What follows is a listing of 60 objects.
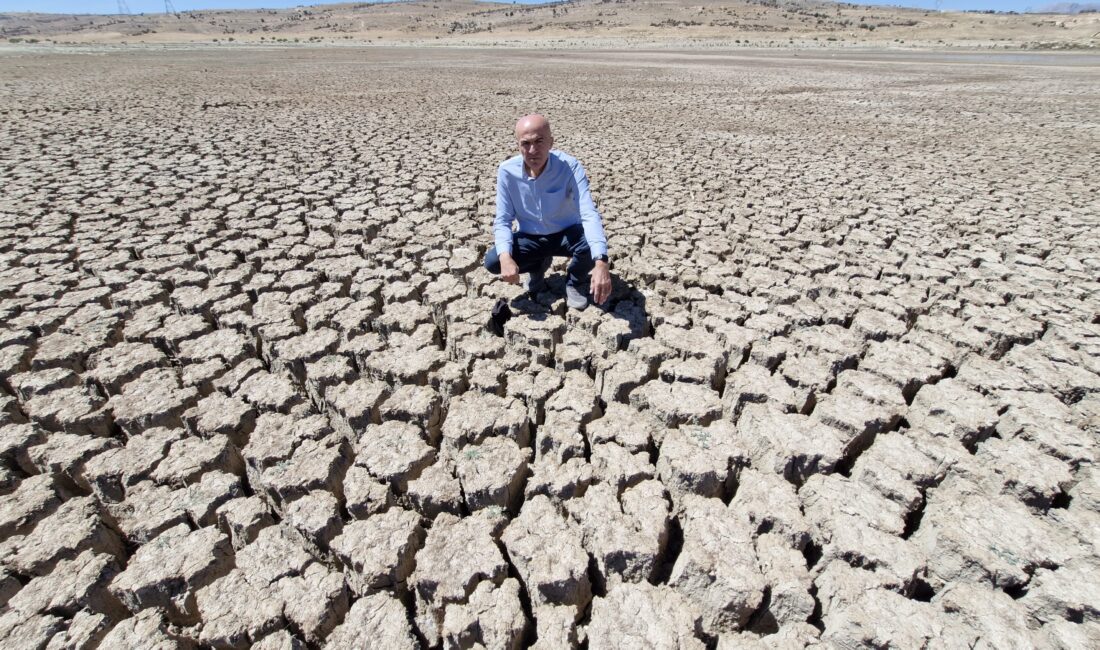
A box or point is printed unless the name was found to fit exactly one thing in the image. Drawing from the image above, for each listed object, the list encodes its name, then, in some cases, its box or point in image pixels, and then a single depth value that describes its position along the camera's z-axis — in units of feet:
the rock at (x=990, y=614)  3.90
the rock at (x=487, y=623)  4.14
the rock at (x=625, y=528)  4.61
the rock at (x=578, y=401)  6.38
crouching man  8.03
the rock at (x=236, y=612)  4.23
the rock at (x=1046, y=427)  5.55
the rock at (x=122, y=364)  7.05
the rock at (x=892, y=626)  3.88
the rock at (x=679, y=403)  6.33
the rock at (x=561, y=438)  5.87
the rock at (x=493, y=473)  5.34
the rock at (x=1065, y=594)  4.04
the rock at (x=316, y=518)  5.03
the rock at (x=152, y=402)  6.42
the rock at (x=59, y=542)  4.78
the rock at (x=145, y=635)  4.14
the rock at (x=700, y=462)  5.33
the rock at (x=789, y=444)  5.54
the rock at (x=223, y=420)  6.29
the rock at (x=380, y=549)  4.61
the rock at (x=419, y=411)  6.40
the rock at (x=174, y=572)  4.53
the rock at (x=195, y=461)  5.60
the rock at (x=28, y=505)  5.16
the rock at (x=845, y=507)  4.84
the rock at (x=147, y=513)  5.09
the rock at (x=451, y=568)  4.43
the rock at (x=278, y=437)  5.76
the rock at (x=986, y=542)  4.41
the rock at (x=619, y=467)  5.44
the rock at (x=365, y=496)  5.26
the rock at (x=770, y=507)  4.81
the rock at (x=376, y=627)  4.17
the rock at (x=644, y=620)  4.00
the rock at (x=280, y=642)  4.14
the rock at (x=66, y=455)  5.74
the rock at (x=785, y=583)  4.21
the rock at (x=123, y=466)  5.61
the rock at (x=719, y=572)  4.23
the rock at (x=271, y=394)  6.63
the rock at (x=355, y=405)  6.48
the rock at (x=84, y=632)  4.14
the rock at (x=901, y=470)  5.13
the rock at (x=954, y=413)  5.92
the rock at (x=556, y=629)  4.09
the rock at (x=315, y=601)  4.29
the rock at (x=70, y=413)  6.41
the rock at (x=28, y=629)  4.17
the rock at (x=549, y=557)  4.42
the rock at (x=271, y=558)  4.64
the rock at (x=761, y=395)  6.46
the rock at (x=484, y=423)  6.15
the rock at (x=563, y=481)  5.36
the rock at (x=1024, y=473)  5.13
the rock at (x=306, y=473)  5.46
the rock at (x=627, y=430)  5.90
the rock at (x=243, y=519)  5.09
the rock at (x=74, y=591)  4.43
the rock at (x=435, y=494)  5.32
